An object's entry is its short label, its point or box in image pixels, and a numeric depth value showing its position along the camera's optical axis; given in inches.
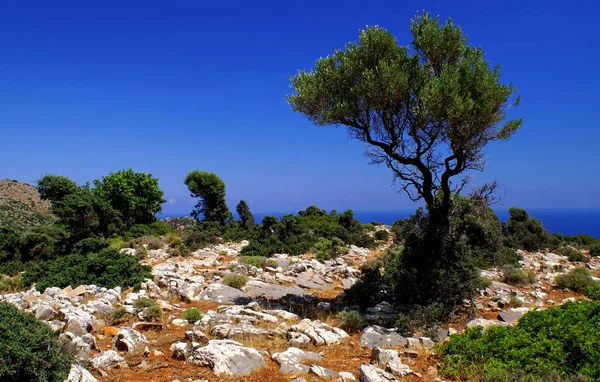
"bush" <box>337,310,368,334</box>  408.8
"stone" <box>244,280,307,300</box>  565.8
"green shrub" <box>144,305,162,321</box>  417.7
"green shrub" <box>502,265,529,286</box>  652.7
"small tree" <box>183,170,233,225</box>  1376.2
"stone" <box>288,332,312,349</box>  346.9
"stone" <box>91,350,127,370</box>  279.9
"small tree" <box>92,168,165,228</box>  1234.6
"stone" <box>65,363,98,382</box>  237.4
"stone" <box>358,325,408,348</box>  360.2
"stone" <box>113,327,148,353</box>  314.0
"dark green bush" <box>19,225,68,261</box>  789.2
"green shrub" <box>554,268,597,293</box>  609.0
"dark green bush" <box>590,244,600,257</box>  1092.3
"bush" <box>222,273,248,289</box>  593.0
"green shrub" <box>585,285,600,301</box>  399.9
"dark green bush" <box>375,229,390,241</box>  1246.3
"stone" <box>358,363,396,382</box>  271.9
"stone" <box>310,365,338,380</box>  281.1
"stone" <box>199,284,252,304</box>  514.4
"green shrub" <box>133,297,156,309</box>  440.5
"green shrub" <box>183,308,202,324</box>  418.3
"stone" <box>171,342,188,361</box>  307.7
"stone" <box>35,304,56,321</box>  339.8
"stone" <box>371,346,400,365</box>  308.9
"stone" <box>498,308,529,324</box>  430.6
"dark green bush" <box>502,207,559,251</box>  1143.0
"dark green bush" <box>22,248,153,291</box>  535.2
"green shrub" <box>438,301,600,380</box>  269.9
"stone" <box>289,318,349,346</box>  361.7
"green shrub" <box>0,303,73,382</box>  213.7
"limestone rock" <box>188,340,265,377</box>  283.7
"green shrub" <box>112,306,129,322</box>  404.8
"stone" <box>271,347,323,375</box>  290.8
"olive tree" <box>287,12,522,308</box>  418.0
